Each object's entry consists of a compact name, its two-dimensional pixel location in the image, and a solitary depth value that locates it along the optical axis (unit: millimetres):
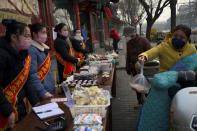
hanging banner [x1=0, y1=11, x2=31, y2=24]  2905
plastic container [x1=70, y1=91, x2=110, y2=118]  1657
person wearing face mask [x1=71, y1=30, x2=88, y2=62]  4277
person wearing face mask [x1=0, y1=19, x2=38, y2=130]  1812
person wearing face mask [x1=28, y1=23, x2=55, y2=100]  2407
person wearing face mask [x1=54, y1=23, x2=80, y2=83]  3471
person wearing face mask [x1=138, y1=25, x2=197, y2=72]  2238
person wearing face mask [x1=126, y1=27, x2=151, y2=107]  3783
